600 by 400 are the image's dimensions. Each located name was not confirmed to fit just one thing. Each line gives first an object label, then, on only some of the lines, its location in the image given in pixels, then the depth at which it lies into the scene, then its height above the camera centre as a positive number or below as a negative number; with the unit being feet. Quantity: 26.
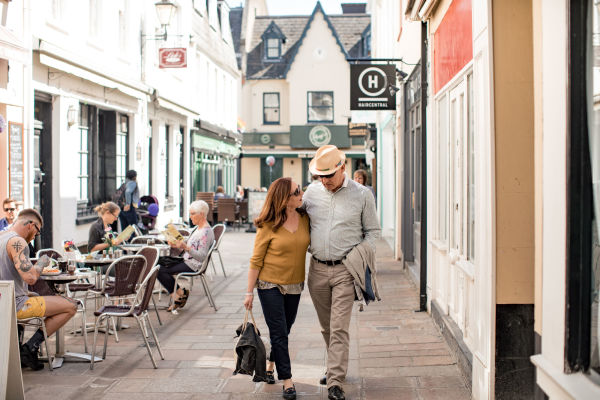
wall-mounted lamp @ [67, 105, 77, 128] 42.91 +4.73
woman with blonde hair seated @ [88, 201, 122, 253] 29.73 -1.12
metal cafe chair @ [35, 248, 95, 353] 26.76 -3.09
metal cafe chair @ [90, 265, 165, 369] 22.44 -3.36
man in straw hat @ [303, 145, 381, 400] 18.13 -0.99
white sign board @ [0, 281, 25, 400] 16.93 -3.28
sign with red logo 58.18 +10.84
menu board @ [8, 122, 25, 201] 34.83 +1.77
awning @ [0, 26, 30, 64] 33.17 +6.80
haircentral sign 42.19 +6.28
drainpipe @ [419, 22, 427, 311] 29.86 +1.03
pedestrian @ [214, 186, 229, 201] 81.22 +0.29
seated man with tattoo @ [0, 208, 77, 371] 20.25 -2.20
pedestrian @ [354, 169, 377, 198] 38.91 +1.10
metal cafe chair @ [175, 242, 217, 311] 31.50 -3.18
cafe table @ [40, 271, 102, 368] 22.27 -4.25
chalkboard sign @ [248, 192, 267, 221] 77.87 -0.46
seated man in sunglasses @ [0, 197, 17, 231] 30.25 -0.55
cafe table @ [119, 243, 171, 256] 33.42 -2.21
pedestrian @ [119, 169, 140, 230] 48.21 -0.26
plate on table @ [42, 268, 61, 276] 23.25 -2.26
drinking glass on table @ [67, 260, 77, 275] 23.67 -2.19
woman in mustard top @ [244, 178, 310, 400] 18.47 -1.52
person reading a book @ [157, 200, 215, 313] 31.04 -2.59
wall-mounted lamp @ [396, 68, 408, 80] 40.82 +6.68
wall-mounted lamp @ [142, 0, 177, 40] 54.65 +13.52
